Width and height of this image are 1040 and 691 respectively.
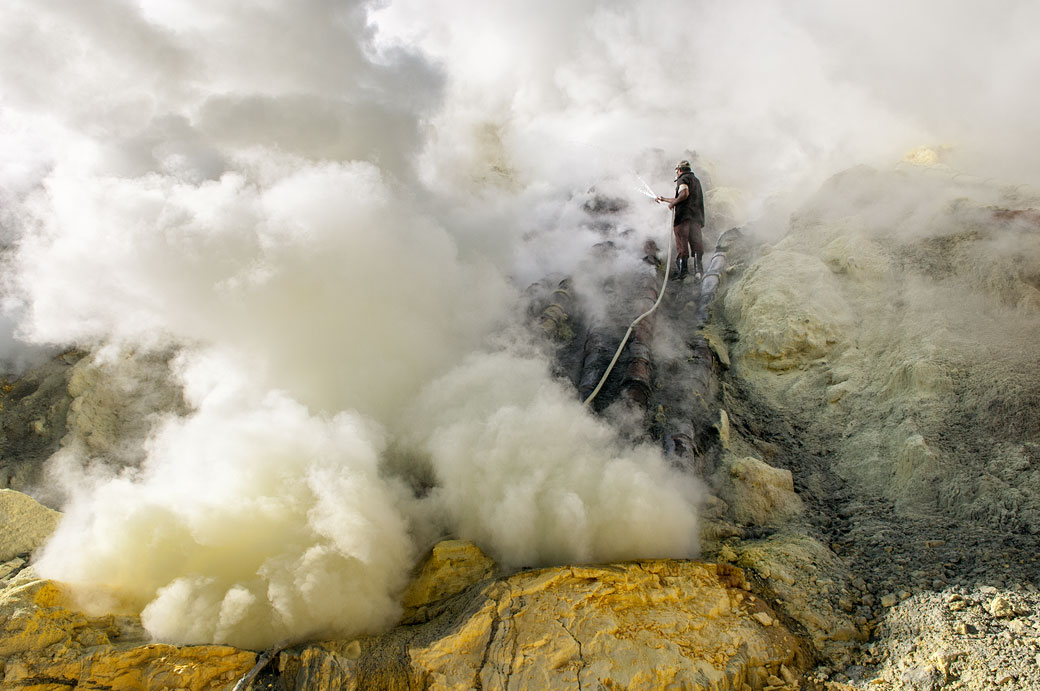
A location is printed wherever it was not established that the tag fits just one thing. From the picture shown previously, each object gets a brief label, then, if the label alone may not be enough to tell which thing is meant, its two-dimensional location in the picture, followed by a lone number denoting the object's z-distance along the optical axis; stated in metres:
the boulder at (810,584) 3.21
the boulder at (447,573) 3.68
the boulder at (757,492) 4.33
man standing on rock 8.14
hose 5.66
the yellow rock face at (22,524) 3.78
